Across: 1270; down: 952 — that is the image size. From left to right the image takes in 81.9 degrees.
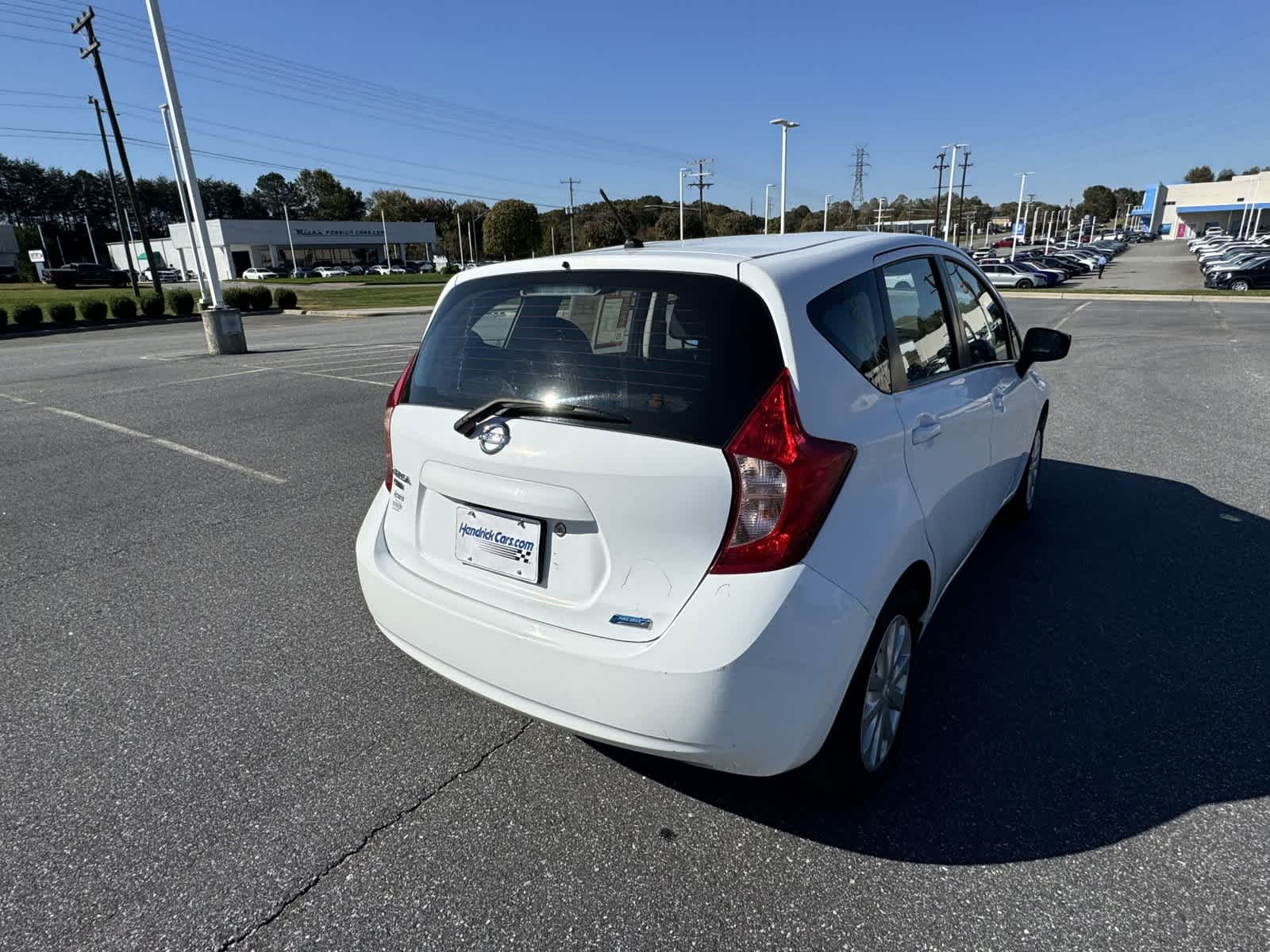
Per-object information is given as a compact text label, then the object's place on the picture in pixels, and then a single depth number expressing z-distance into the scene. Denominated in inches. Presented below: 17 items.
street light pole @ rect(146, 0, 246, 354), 541.3
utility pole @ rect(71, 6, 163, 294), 1182.9
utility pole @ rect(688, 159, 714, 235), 2613.2
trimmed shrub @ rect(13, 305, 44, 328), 910.4
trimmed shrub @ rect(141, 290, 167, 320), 1056.8
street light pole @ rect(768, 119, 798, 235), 1503.6
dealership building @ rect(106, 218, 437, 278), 3159.5
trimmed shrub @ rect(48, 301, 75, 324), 956.0
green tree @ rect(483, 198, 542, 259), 3772.1
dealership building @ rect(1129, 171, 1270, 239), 4126.5
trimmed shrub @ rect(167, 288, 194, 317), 1084.5
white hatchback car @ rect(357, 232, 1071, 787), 75.4
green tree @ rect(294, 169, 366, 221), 4889.3
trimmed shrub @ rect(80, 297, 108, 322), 980.6
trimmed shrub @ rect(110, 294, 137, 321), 1020.5
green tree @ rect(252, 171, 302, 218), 5610.2
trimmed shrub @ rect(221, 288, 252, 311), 1170.3
